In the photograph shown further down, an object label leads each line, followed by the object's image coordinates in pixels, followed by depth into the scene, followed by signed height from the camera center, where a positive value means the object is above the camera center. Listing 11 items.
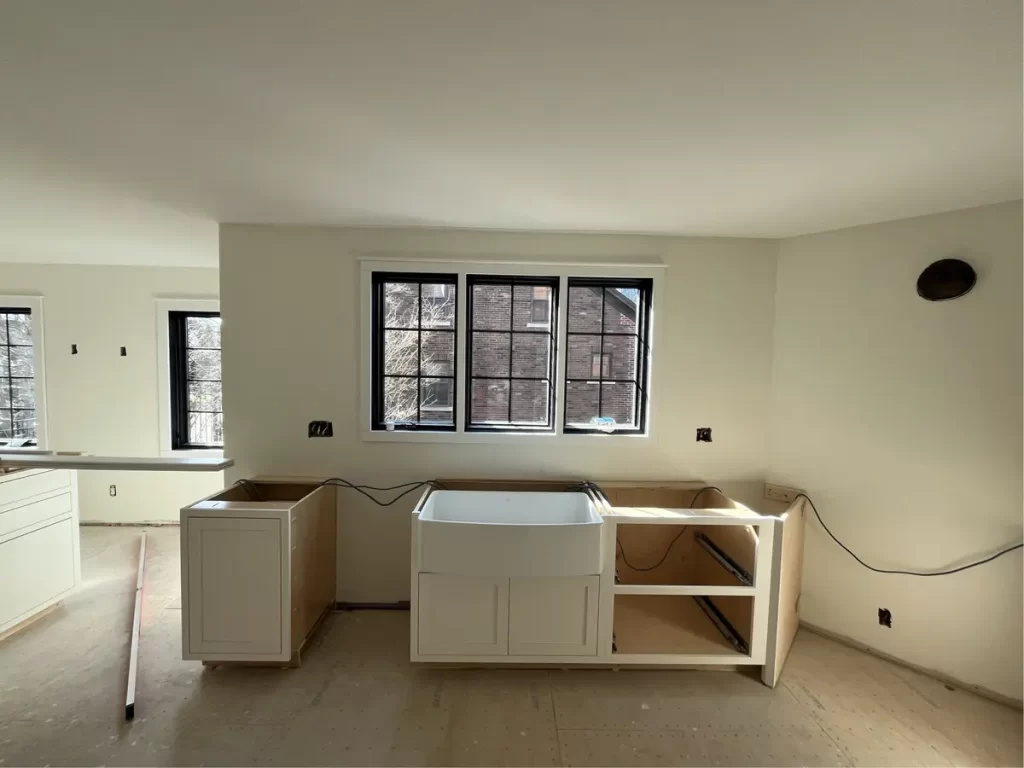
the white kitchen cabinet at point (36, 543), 2.29 -1.06
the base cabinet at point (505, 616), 1.98 -1.15
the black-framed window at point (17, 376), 3.68 -0.18
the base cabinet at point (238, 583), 1.98 -1.03
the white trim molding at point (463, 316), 2.54 +0.29
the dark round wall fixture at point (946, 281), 1.99 +0.45
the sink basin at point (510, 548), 1.90 -0.81
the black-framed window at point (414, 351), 2.66 +0.08
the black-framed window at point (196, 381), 3.74 -0.19
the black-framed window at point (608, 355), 2.68 +0.08
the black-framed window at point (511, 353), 2.67 +0.08
